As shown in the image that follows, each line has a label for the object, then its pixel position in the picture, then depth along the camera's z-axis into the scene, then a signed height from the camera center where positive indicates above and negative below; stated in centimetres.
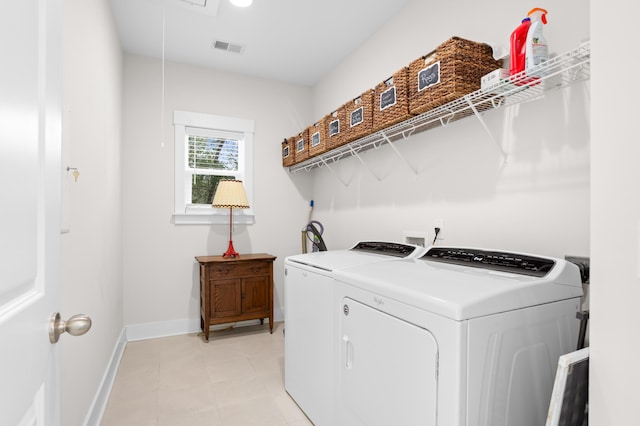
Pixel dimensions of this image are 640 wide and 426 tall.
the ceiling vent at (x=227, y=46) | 298 +149
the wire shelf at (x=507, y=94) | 129 +55
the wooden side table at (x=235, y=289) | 310 -73
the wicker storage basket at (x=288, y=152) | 353 +65
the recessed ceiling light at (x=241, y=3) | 237 +148
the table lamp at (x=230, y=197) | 322 +15
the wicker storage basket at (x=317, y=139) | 281 +64
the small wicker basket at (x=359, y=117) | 220 +65
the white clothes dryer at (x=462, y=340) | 104 -44
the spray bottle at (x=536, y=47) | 137 +68
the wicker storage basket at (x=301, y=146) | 317 +64
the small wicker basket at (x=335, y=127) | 252 +66
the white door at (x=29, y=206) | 50 +1
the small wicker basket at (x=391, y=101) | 187 +65
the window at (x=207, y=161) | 339 +54
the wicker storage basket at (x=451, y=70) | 157 +69
